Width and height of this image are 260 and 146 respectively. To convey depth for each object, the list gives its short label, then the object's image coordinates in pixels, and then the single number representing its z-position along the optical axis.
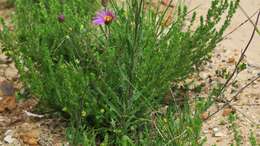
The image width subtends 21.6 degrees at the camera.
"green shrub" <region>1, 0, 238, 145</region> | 3.45
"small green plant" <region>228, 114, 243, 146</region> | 3.05
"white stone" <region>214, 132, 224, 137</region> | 3.76
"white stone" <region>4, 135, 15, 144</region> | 3.68
